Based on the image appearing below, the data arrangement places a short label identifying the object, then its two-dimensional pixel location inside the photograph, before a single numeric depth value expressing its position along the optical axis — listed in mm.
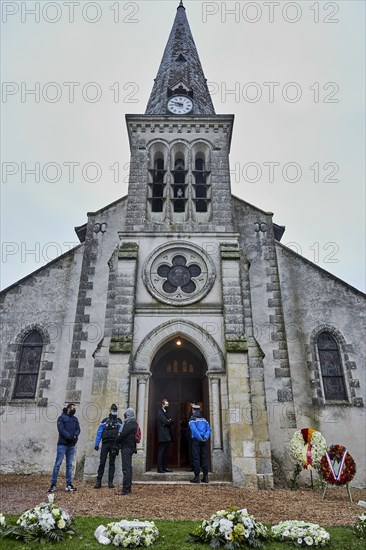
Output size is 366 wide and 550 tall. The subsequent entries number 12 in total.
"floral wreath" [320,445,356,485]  10242
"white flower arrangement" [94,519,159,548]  5055
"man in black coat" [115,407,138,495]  9161
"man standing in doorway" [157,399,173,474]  11195
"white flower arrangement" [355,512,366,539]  5641
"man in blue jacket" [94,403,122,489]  9828
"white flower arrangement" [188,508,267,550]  5172
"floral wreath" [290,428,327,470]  11555
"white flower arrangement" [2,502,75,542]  5250
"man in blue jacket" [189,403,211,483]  10398
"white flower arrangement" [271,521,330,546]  5207
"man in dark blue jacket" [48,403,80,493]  9320
